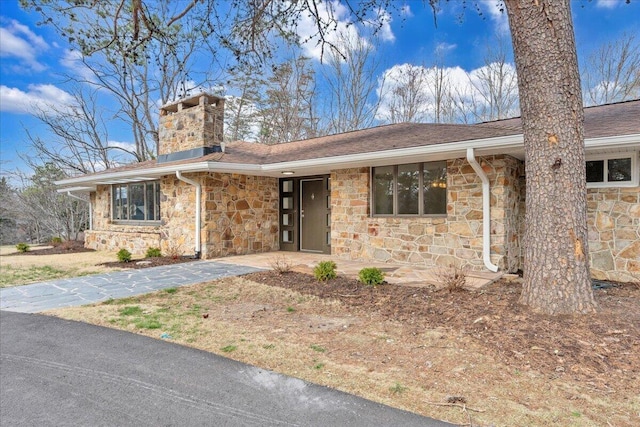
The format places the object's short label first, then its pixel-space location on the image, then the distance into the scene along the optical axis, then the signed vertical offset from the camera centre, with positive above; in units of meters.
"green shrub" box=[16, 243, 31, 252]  11.46 -1.01
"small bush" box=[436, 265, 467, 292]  4.81 -0.93
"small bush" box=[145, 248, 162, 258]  8.96 -0.94
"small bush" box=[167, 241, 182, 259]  8.69 -0.86
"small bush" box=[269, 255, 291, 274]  6.51 -0.99
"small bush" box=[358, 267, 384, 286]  5.45 -0.97
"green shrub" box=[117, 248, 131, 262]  8.37 -0.95
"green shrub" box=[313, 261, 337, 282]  5.86 -0.95
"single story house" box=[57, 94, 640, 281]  5.78 +0.48
